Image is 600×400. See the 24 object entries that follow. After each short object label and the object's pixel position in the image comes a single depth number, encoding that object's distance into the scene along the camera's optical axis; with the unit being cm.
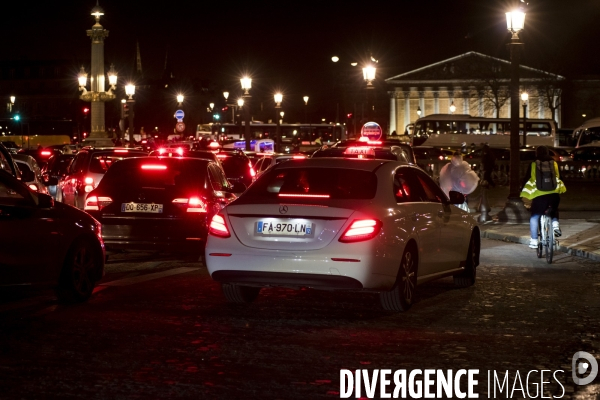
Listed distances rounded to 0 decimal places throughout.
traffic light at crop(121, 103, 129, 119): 5375
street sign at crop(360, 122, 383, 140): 2795
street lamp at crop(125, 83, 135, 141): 5506
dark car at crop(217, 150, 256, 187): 2441
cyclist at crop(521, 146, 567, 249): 1589
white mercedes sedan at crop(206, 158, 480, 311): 962
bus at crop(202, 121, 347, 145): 9944
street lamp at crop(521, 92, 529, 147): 6521
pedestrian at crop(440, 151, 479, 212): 1992
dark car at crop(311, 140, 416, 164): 1842
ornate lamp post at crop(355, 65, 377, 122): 3681
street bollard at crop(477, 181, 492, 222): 2350
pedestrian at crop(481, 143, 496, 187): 4227
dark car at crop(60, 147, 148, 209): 1989
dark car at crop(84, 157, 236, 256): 1395
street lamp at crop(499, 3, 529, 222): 2269
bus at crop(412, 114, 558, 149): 8494
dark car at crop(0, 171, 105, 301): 979
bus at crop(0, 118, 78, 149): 9288
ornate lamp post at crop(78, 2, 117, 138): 6266
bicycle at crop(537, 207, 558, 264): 1540
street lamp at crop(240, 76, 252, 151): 4509
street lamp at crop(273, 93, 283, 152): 5466
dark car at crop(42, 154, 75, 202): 2670
